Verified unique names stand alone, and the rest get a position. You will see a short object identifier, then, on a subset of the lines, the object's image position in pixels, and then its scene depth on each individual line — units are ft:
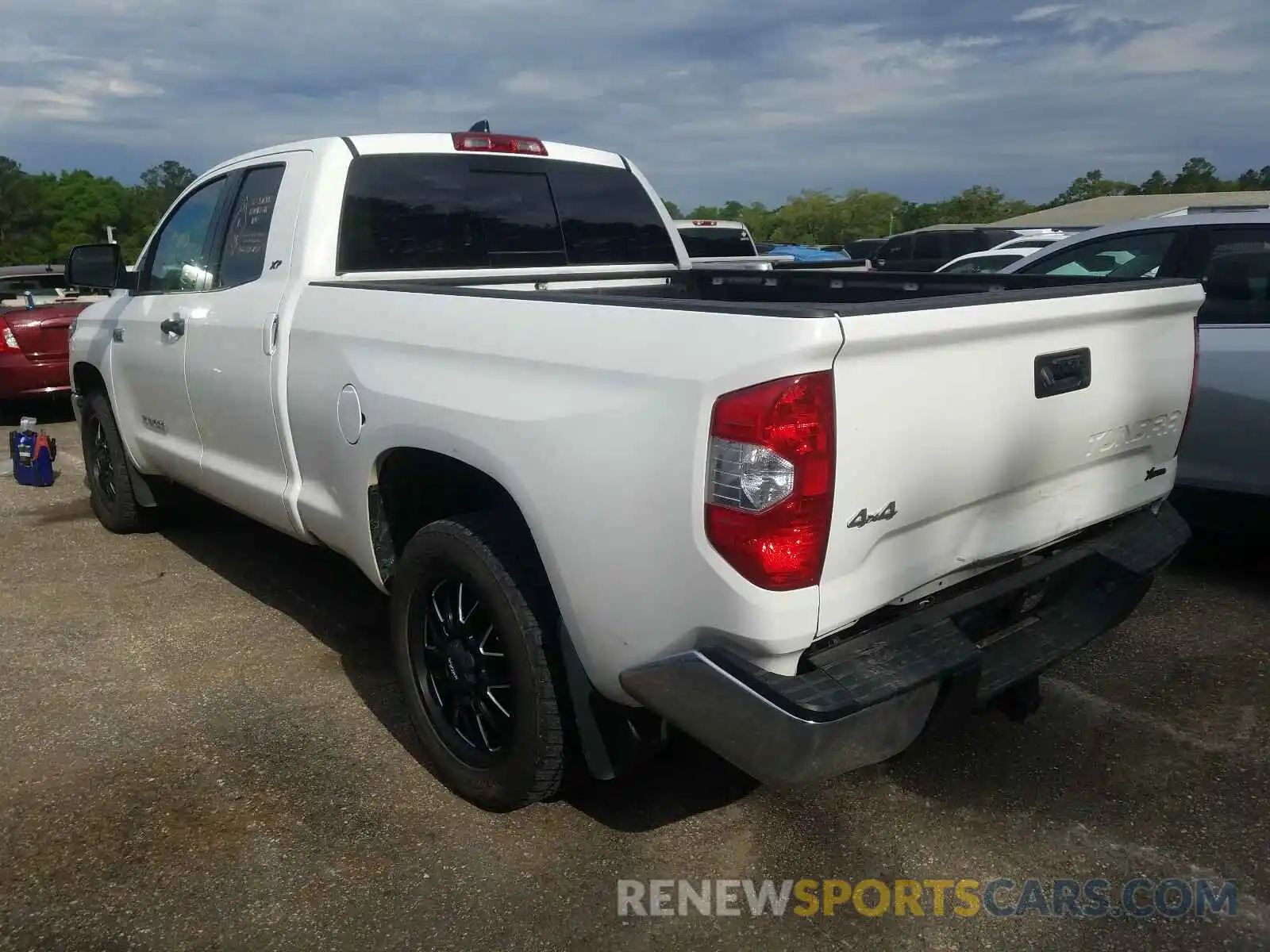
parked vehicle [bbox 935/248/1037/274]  41.16
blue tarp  57.21
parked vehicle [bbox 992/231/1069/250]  51.72
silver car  14.16
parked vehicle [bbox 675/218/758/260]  42.29
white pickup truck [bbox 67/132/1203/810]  6.98
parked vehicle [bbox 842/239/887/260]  95.96
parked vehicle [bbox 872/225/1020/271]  67.46
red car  28.89
